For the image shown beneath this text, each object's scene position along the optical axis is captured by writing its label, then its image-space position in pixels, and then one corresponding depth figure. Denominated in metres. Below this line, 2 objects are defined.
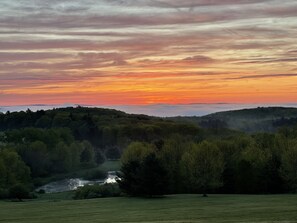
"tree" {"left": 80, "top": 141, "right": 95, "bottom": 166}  149.30
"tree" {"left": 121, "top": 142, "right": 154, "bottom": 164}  89.00
